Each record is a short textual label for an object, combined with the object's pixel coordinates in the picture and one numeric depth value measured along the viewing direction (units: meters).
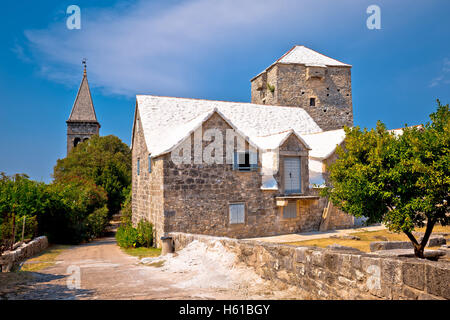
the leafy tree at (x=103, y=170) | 31.41
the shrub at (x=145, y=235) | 14.61
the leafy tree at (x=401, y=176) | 8.12
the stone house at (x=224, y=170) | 13.76
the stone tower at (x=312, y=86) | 30.25
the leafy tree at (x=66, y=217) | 17.34
